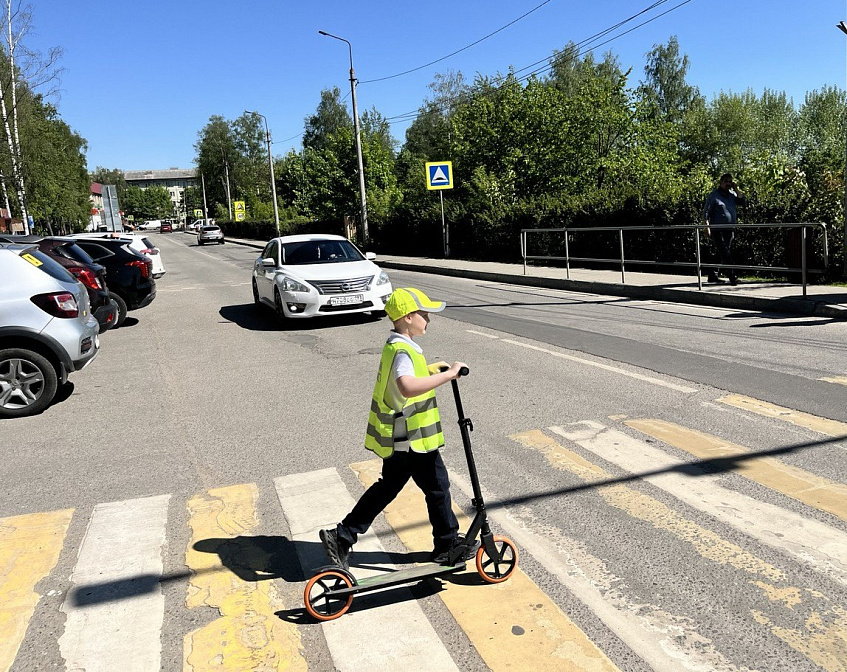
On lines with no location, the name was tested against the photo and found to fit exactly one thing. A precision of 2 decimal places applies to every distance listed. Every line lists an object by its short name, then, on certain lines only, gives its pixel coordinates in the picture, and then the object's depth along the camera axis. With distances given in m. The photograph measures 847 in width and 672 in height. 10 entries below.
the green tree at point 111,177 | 151.88
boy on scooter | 3.27
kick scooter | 3.24
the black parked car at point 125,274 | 14.46
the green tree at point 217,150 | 108.25
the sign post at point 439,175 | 24.75
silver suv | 7.23
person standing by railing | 13.86
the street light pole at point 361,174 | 33.34
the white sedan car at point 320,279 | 12.12
